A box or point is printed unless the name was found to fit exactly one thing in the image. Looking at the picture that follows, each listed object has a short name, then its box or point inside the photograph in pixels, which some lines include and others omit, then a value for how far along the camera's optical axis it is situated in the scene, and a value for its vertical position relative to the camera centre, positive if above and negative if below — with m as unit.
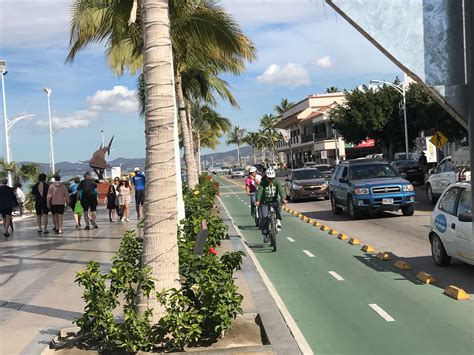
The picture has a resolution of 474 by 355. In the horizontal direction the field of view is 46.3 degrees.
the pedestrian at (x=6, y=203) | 15.87 -0.87
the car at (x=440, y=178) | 18.92 -1.06
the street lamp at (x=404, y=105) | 44.64 +3.66
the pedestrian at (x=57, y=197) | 15.88 -0.80
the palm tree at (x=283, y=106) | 106.50 +9.79
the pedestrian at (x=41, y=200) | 16.25 -0.86
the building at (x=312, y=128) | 70.00 +3.90
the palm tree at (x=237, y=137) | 133.38 +5.55
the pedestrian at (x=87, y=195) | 17.02 -0.82
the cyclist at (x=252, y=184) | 18.07 -0.84
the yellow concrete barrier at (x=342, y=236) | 13.14 -1.98
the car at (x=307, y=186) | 25.89 -1.41
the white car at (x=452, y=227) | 8.01 -1.22
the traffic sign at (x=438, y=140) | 29.02 +0.44
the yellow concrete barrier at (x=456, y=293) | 7.06 -1.89
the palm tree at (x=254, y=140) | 127.33 +4.55
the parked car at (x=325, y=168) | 39.38 -0.98
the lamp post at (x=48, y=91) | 39.75 +5.69
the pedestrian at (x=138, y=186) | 18.81 -0.72
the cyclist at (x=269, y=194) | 12.33 -0.81
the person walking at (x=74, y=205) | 17.62 -1.16
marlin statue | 38.94 +0.40
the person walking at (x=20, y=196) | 22.88 -1.00
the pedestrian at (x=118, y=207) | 19.56 -1.44
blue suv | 16.48 -1.12
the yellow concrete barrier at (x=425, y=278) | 8.07 -1.91
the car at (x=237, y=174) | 85.47 -2.22
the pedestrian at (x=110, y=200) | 19.42 -1.16
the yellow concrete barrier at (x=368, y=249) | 11.10 -1.96
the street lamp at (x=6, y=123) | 28.81 +2.78
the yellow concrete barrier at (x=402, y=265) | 9.22 -1.93
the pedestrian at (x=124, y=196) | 18.94 -1.04
